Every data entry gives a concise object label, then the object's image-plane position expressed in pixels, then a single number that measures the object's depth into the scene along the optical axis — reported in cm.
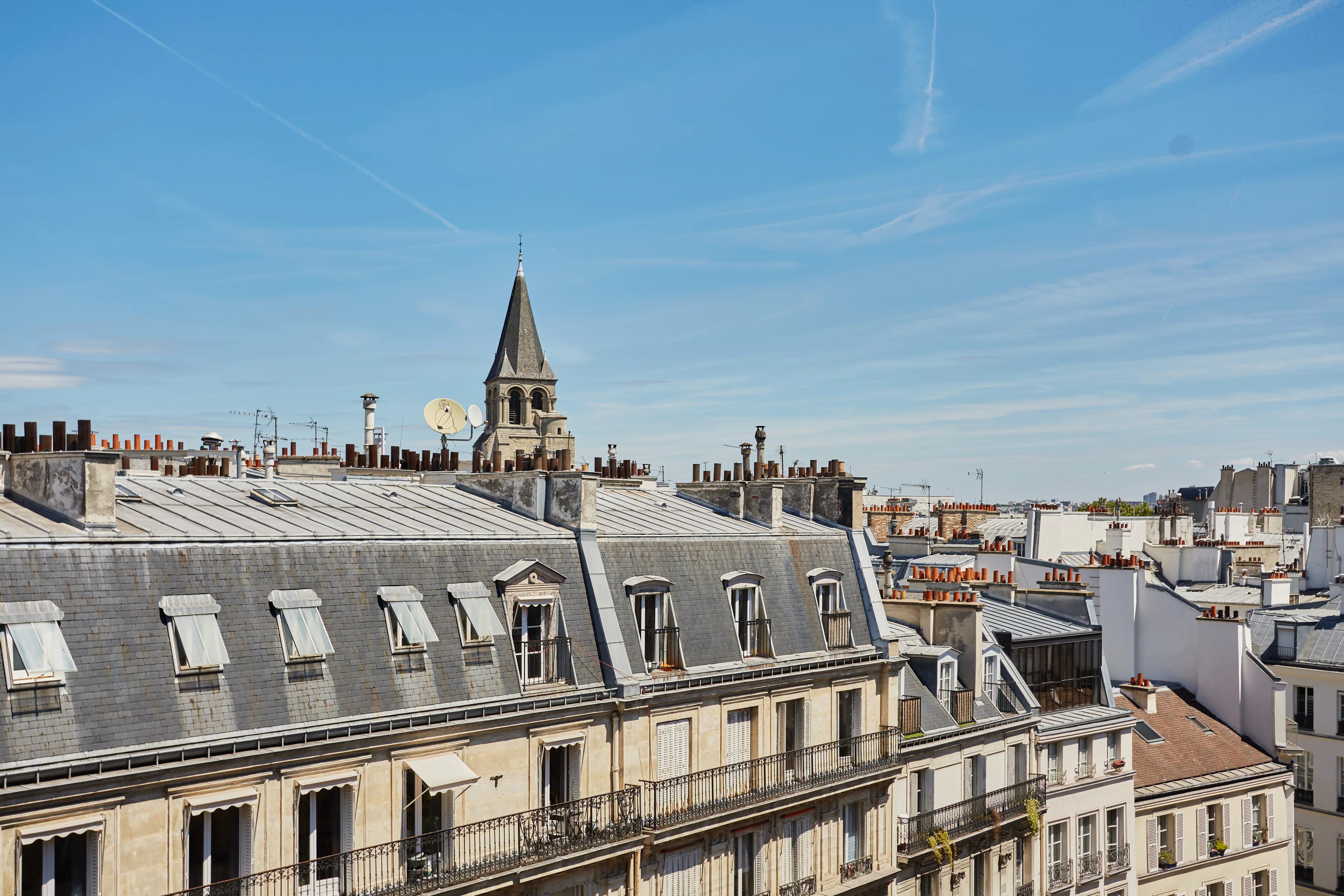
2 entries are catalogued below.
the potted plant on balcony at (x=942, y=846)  3047
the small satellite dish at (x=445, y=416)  3538
